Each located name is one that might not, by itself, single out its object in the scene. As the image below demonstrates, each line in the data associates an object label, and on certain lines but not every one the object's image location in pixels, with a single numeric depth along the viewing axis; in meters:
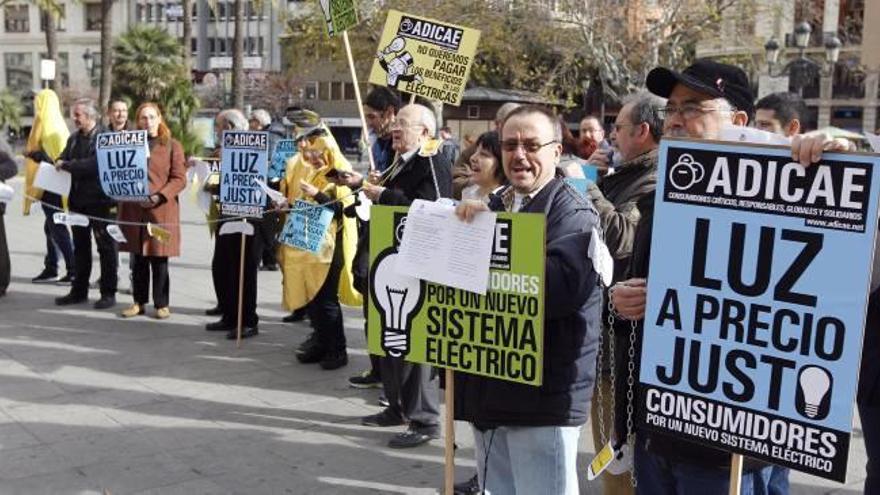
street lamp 19.11
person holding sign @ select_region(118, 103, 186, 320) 8.30
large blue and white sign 2.21
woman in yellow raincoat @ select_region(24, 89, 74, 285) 9.70
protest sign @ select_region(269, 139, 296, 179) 7.81
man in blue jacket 3.04
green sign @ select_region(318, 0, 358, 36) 7.11
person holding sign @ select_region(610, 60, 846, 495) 2.64
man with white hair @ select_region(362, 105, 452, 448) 5.32
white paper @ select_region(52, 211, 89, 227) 8.66
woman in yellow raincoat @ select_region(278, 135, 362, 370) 6.93
